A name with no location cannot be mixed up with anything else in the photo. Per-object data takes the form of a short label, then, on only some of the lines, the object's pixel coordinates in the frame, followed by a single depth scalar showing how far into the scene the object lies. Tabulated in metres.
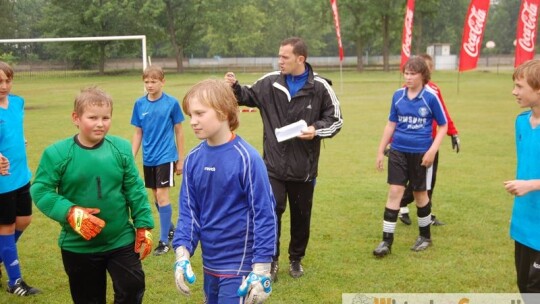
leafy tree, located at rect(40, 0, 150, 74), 37.91
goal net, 20.48
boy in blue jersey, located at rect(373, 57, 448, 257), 5.94
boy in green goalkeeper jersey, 3.42
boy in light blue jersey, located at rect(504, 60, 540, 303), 3.44
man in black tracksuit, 5.14
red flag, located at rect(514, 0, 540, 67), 14.63
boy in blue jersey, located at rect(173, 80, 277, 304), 2.98
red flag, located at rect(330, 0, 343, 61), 25.79
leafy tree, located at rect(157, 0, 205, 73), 62.19
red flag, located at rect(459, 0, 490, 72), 19.67
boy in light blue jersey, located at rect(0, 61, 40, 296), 4.84
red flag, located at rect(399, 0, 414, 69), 24.36
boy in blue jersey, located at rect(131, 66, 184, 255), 6.12
